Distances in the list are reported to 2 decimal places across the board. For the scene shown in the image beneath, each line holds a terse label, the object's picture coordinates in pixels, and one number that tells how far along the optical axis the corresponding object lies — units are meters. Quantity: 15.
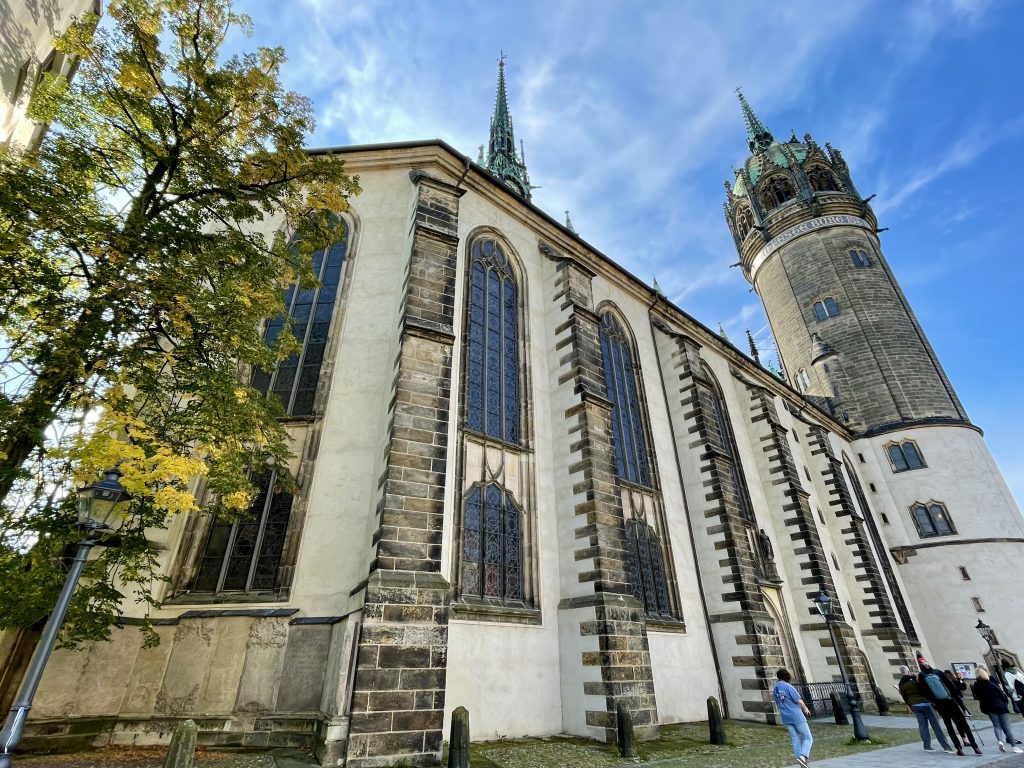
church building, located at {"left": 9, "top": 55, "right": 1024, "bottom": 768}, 6.85
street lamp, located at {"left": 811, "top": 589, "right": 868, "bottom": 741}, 9.63
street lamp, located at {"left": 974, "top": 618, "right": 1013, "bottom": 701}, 19.46
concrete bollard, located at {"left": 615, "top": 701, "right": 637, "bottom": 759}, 7.42
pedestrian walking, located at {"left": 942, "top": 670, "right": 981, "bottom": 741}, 7.75
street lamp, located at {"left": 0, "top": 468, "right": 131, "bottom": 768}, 4.14
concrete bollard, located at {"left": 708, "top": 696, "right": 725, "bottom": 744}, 8.83
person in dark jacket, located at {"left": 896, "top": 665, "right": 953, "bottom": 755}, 8.07
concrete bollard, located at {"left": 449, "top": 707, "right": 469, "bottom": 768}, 5.93
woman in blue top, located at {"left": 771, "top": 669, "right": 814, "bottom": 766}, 6.42
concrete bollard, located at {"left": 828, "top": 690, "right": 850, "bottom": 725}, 12.37
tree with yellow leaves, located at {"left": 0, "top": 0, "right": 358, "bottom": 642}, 5.66
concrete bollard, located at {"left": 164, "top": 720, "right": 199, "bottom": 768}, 4.41
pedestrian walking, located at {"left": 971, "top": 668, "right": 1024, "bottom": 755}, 8.05
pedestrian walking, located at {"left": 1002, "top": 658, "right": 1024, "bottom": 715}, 9.78
